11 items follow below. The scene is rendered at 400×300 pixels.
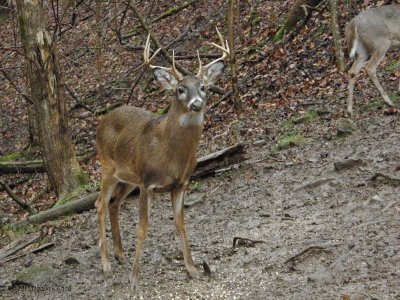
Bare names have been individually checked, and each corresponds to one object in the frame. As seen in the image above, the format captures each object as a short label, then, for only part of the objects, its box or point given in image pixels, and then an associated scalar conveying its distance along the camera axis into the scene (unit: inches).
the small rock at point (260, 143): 430.3
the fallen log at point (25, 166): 553.3
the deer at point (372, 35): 467.5
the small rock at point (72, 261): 310.7
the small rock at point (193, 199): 367.9
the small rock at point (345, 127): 403.2
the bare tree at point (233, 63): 497.0
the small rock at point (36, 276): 290.8
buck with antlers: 261.7
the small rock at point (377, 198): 295.8
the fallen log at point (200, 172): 395.9
